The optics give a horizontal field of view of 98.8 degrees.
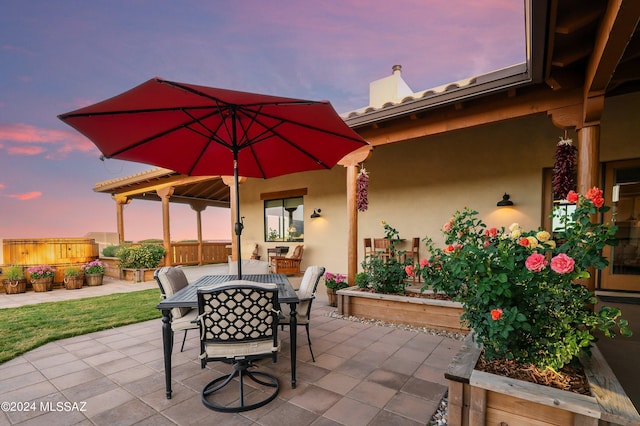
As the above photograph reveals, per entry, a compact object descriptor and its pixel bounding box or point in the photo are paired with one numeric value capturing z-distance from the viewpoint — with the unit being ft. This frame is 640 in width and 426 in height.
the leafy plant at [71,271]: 21.40
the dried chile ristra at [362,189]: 13.96
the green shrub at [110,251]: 26.98
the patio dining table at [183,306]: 6.63
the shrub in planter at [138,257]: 24.61
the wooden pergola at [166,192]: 26.45
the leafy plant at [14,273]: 19.81
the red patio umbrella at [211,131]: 5.70
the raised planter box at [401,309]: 11.00
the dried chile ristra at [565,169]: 10.02
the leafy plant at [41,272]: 20.48
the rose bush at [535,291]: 4.77
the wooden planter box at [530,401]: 4.05
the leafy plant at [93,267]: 22.57
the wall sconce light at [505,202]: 15.58
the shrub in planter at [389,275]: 12.41
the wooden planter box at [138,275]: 24.20
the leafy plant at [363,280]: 13.38
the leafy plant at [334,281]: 14.91
